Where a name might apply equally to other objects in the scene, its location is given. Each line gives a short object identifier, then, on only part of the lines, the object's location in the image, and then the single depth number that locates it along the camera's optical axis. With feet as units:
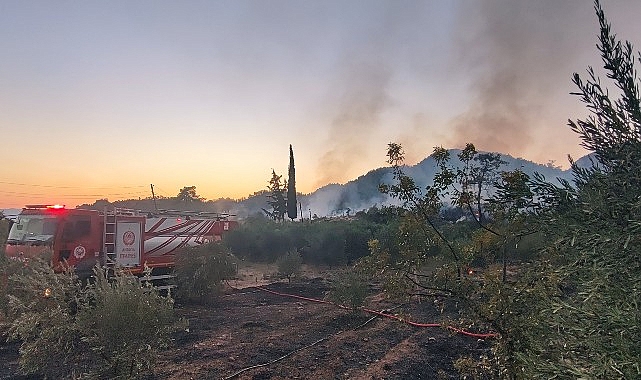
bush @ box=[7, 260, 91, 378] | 20.04
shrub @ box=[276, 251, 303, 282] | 72.23
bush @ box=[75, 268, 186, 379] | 19.74
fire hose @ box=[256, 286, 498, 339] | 15.30
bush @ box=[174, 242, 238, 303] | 53.36
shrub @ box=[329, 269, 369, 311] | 42.11
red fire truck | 43.39
